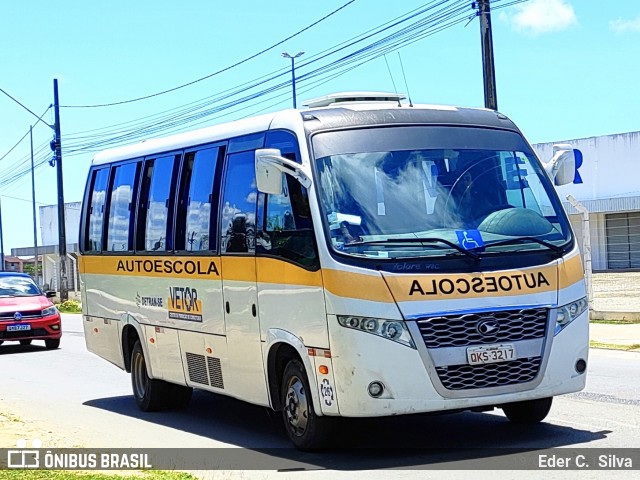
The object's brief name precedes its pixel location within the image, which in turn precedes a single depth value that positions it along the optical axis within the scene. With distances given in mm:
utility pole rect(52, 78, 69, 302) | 48375
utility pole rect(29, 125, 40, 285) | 62188
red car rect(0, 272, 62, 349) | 24109
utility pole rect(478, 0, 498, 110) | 23578
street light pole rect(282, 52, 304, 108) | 37806
